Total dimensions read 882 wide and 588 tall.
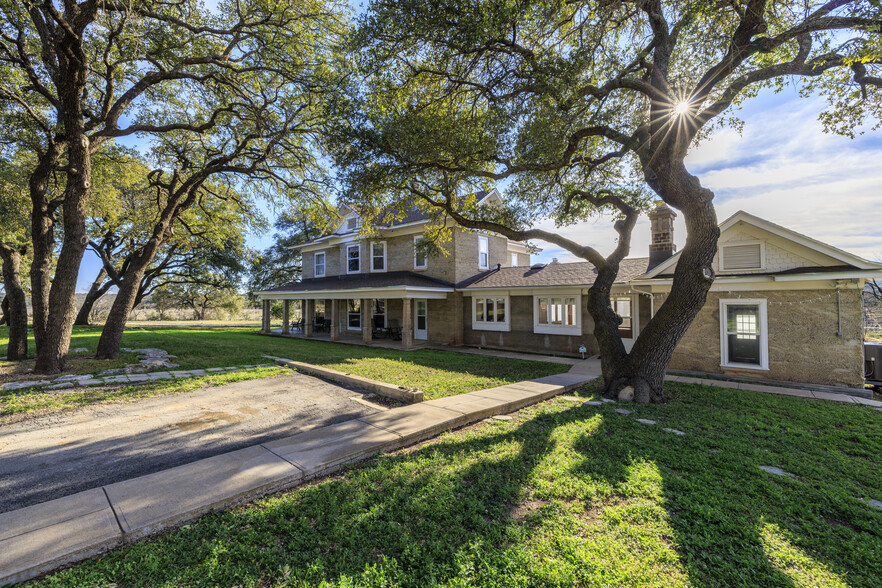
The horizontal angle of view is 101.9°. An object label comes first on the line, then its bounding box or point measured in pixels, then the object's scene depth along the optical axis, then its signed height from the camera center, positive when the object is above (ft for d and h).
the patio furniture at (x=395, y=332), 62.54 -4.30
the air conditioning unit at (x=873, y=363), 31.89 -5.17
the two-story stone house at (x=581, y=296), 30.35 +1.36
